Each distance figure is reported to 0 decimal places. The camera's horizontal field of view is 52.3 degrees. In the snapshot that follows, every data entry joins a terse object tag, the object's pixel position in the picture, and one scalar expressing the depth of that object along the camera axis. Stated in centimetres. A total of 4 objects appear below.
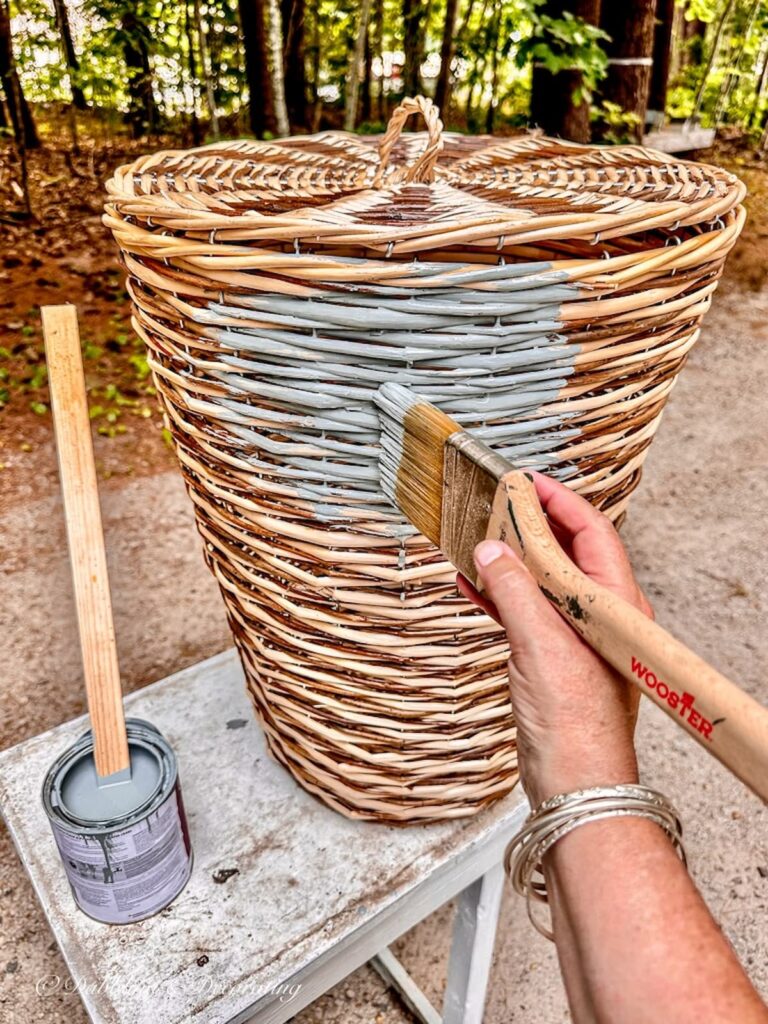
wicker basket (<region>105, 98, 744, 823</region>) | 62
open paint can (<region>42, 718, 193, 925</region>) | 83
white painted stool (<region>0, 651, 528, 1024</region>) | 86
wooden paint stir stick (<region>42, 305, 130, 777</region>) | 86
